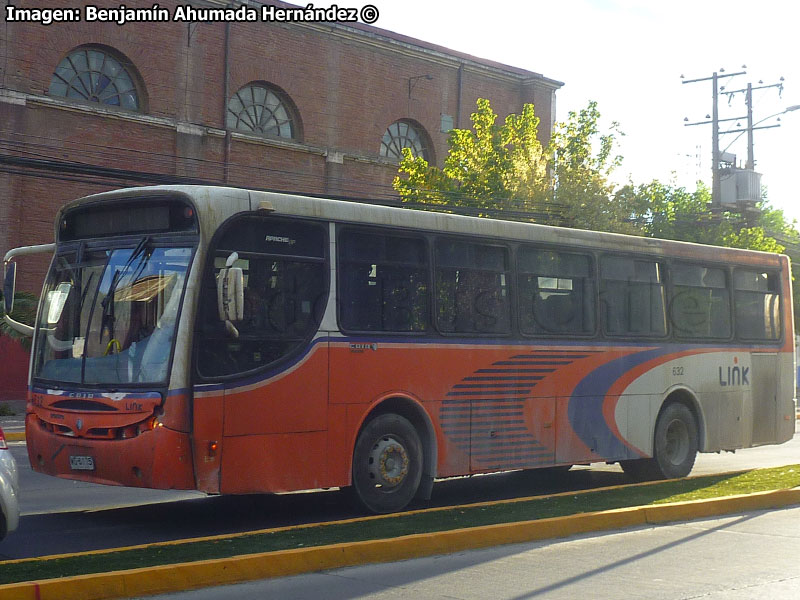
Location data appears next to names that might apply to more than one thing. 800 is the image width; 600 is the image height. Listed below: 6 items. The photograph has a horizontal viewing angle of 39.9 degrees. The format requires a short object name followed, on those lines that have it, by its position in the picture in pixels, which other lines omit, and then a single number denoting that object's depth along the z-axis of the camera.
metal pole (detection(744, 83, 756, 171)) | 48.66
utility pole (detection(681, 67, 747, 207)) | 47.72
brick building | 31.02
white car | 8.23
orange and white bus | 9.88
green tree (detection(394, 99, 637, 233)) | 32.22
